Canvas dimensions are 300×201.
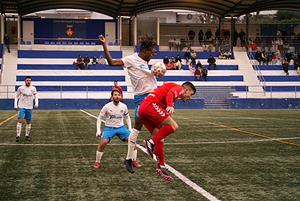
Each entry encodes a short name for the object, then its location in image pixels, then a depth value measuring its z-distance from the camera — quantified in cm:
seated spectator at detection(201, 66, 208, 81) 4503
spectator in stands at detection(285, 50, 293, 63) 4901
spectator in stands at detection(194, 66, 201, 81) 4491
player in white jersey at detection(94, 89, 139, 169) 1059
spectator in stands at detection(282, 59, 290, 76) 4684
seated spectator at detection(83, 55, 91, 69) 4608
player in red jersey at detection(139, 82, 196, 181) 841
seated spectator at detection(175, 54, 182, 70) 4644
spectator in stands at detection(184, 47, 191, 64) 4822
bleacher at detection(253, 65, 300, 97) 4397
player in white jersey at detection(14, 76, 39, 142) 1642
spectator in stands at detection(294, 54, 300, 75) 4722
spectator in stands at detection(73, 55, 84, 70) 4562
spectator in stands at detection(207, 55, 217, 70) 4725
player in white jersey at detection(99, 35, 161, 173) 925
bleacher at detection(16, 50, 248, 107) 4175
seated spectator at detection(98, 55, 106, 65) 4681
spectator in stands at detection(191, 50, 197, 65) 4750
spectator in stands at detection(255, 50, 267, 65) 4888
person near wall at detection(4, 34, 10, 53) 4845
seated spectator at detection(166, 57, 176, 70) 4622
